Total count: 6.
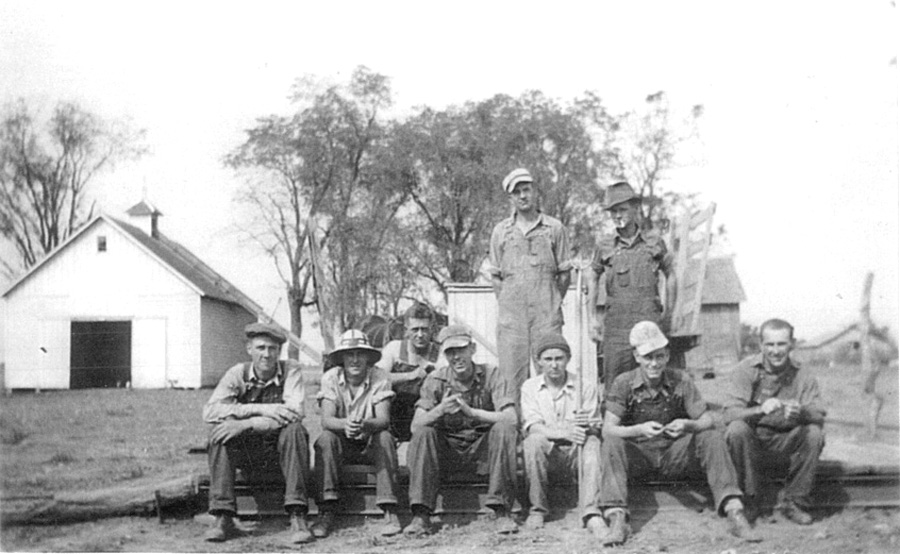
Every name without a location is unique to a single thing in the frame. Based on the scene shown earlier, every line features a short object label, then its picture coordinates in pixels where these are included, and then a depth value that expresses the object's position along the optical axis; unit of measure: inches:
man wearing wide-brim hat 178.1
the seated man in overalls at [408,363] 202.2
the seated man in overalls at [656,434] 171.5
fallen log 189.5
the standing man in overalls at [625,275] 197.2
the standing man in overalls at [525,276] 200.4
